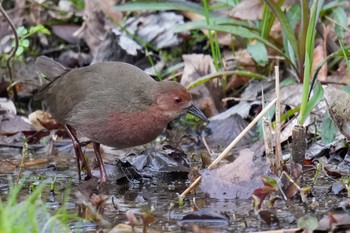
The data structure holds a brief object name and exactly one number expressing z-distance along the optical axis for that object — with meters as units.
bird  9.89
